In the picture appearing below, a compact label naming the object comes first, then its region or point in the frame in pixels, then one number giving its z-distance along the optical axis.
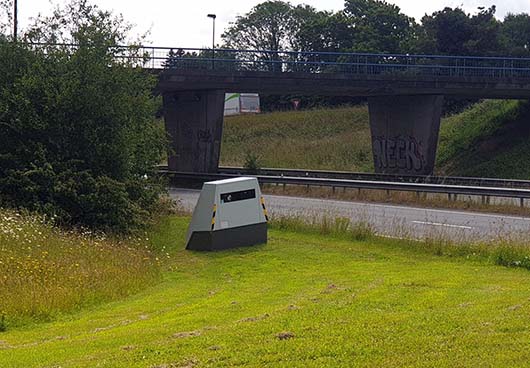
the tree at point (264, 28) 116.88
